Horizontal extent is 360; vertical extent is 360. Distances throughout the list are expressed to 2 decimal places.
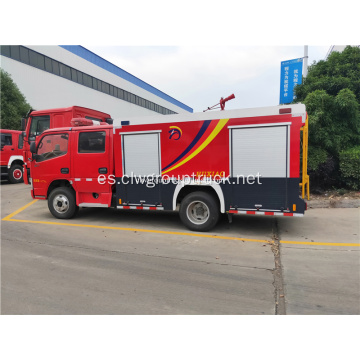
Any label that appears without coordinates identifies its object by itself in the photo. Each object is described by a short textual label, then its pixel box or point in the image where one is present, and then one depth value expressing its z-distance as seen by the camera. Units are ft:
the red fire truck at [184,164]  16.61
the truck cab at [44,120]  30.07
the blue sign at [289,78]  36.11
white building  64.13
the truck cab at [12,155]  44.98
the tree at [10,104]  53.16
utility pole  38.91
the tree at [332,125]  28.32
